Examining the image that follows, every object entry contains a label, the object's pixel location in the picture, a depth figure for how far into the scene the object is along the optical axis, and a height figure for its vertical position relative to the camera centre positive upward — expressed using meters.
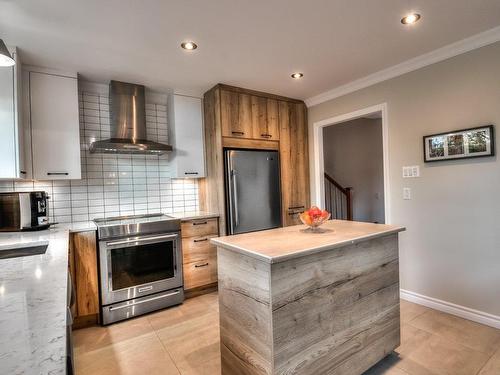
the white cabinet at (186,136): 3.25 +0.63
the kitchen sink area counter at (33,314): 0.51 -0.32
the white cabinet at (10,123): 2.18 +0.57
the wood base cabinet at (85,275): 2.42 -0.74
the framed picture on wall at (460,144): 2.21 +0.30
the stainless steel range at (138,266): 2.53 -0.75
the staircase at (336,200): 4.77 -0.30
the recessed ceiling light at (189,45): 2.19 +1.16
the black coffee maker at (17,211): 2.24 -0.14
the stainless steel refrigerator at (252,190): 3.15 -0.05
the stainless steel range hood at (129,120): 2.85 +0.76
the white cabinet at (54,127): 2.49 +0.62
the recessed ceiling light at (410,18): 1.92 +1.15
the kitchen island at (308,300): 1.34 -0.65
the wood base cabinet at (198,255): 2.98 -0.75
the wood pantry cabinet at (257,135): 3.16 +0.63
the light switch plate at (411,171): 2.69 +0.09
